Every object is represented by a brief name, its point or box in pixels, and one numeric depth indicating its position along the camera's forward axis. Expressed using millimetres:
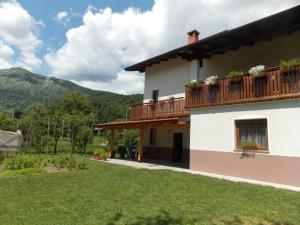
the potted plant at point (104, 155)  19578
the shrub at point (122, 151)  22594
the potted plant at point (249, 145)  11248
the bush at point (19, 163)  11864
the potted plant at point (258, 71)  11223
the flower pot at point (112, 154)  21688
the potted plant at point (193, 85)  14110
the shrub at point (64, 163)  13291
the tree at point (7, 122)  25356
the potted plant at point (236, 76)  12148
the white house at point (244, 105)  10375
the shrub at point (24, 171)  10947
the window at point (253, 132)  11195
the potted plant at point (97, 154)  19931
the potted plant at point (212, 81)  13180
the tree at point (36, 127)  19766
